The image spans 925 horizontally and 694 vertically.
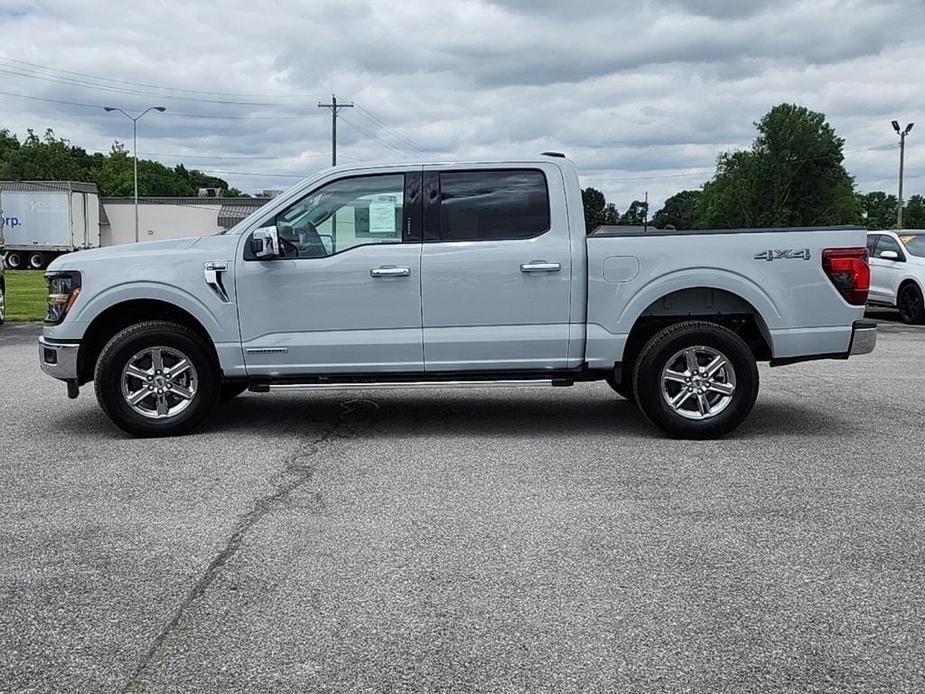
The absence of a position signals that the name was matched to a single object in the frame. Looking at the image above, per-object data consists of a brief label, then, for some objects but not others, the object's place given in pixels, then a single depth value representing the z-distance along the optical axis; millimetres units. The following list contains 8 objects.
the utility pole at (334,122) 59469
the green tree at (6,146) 111562
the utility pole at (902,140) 48344
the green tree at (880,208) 142625
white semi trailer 47500
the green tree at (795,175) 99000
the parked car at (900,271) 17688
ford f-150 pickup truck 7309
